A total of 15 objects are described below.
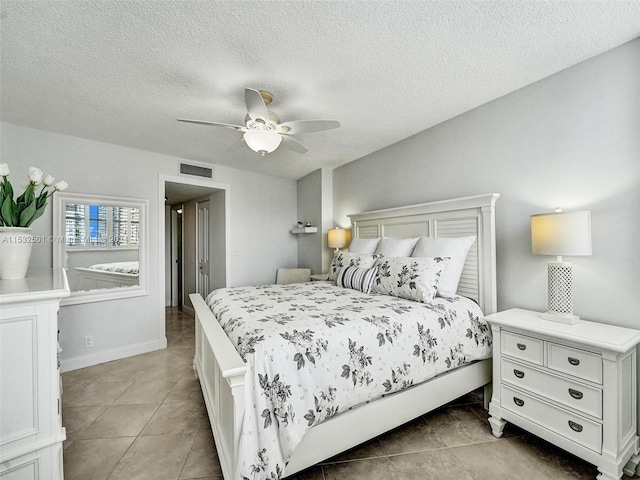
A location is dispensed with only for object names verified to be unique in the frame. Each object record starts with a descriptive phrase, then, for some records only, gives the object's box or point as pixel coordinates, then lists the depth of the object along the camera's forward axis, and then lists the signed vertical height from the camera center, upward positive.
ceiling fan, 1.99 +0.87
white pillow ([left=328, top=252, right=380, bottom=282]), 2.86 -0.23
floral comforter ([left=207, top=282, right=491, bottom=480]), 1.31 -0.66
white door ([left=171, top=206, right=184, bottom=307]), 6.05 -0.43
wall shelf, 4.44 +0.19
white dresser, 1.05 -0.56
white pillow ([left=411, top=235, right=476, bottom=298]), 2.35 -0.14
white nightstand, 1.47 -0.90
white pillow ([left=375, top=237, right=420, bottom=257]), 2.75 -0.08
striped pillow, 2.61 -0.37
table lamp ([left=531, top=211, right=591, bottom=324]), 1.69 -0.05
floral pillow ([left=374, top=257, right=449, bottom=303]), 2.19 -0.32
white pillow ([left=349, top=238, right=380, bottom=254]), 3.19 -0.06
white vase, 1.49 -0.04
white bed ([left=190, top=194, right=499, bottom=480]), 1.42 -0.93
